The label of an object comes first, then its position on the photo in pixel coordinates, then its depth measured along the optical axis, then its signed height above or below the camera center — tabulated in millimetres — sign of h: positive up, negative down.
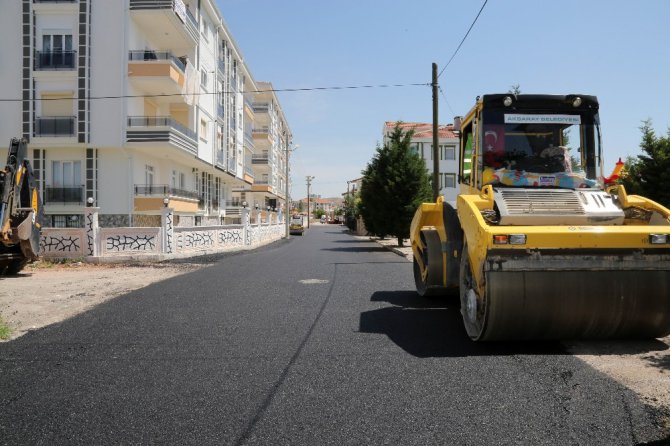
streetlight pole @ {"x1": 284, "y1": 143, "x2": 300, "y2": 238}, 47503 -70
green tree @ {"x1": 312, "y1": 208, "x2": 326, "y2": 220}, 180938 +2473
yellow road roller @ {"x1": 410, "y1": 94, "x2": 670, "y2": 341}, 5539 -160
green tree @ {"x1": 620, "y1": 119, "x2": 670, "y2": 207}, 21875 +2131
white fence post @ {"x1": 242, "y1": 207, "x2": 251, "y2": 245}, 29203 -271
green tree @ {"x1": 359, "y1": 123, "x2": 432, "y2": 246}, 26906 +1694
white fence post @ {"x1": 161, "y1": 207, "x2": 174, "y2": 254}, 19672 -363
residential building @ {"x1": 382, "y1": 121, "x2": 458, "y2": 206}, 57938 +7939
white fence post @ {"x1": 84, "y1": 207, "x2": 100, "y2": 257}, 18438 -504
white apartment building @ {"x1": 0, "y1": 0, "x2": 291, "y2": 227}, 25016 +5727
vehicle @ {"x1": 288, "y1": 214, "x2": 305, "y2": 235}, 57500 -722
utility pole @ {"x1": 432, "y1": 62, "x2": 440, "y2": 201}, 20453 +2963
